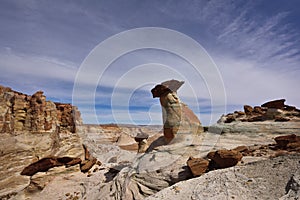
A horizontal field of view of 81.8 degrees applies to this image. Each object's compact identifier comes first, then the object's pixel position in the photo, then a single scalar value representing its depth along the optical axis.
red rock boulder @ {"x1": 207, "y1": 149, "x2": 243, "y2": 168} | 4.86
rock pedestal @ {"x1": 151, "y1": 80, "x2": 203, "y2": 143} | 7.71
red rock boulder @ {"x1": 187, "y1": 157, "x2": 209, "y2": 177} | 5.02
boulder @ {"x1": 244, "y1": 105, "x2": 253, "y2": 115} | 16.27
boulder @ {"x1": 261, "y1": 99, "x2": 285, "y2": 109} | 15.76
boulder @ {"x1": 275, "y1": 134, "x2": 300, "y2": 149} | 5.72
